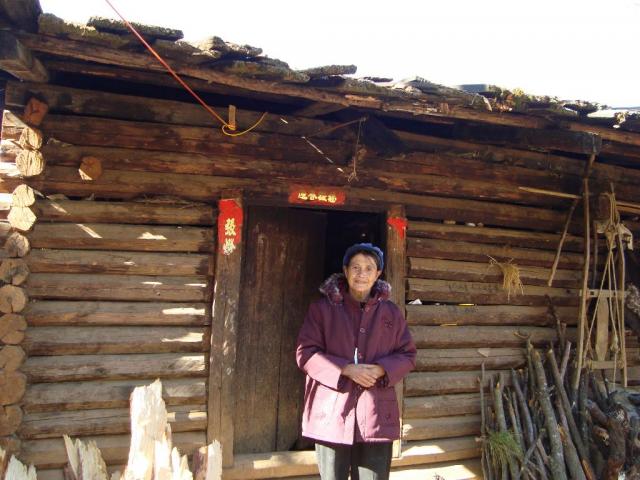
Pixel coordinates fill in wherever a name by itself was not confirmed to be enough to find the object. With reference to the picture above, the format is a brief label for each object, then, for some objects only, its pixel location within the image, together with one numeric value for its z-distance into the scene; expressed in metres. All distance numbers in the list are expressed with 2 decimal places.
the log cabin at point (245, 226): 3.94
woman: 3.49
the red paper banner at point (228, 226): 4.47
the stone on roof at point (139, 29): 3.17
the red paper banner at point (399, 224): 4.99
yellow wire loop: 4.48
